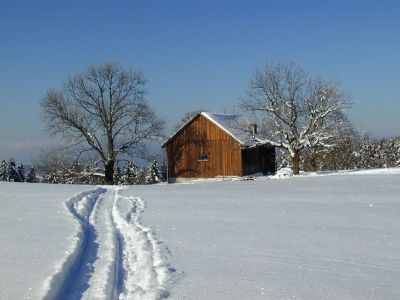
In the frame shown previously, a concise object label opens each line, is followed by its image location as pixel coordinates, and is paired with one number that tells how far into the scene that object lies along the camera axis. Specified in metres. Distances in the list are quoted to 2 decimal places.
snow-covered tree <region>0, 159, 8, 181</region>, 50.97
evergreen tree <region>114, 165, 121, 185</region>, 58.71
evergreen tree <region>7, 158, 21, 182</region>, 50.56
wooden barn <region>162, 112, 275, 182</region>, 31.72
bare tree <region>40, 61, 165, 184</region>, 31.44
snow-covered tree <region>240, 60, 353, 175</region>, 29.08
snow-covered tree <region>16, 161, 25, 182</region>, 52.59
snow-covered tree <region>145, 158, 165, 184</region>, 60.11
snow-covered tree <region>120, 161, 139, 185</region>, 62.75
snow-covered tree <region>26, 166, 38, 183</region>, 54.75
